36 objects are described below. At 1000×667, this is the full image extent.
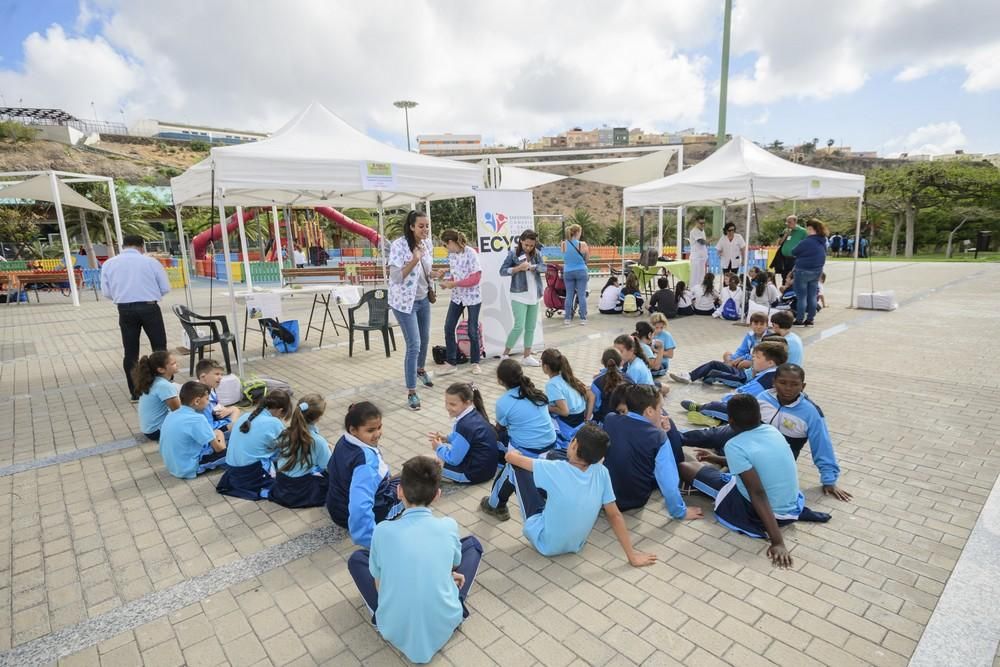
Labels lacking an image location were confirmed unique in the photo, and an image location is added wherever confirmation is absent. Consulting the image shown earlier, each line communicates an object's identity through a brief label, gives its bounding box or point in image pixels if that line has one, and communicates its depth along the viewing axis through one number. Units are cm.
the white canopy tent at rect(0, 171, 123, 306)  1443
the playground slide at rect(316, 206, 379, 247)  2714
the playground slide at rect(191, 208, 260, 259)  2414
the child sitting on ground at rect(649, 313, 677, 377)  594
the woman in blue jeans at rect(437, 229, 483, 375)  662
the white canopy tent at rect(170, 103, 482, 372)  565
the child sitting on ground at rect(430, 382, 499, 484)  349
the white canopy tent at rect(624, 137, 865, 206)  891
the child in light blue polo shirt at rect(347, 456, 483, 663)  212
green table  1223
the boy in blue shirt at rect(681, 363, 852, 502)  340
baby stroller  1084
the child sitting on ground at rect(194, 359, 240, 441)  435
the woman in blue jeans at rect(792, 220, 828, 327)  896
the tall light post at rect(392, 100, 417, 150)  4406
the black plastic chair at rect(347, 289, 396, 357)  777
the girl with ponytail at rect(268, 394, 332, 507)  342
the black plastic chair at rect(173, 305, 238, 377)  667
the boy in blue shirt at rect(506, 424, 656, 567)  271
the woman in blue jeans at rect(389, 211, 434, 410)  552
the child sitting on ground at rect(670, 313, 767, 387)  578
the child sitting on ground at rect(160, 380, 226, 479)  394
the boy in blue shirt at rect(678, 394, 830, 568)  291
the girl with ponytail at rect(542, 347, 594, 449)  398
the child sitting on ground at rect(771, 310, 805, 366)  488
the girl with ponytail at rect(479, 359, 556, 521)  363
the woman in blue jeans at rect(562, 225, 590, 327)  966
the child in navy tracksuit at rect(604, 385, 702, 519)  320
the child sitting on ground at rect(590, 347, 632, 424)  424
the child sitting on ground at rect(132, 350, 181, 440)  445
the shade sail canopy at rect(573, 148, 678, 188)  1631
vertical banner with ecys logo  716
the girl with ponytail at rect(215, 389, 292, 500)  359
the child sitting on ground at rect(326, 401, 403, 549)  285
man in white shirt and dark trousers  588
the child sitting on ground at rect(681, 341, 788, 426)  407
